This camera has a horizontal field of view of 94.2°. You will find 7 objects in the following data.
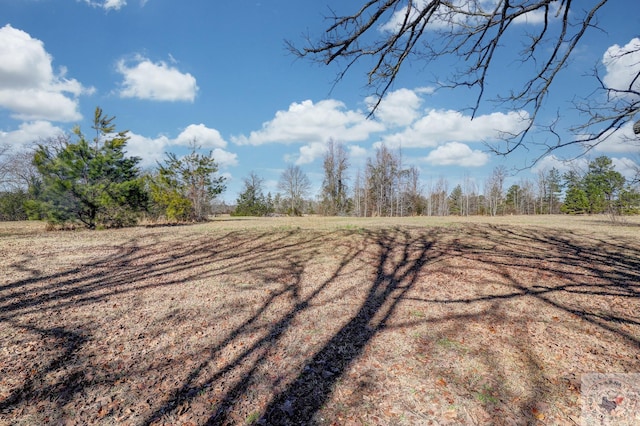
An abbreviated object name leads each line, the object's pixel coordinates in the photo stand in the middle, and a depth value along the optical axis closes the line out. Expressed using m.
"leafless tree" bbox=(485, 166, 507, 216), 47.76
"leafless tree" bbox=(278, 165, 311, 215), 42.66
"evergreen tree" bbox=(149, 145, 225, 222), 17.85
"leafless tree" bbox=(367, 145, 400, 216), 38.75
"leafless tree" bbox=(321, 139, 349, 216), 36.66
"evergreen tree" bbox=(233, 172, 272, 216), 39.91
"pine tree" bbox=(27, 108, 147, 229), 11.98
